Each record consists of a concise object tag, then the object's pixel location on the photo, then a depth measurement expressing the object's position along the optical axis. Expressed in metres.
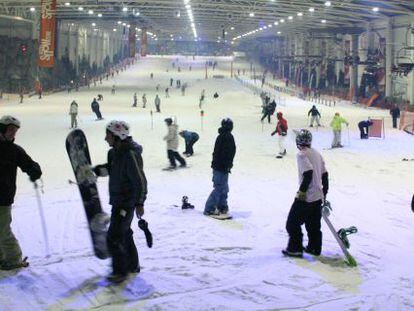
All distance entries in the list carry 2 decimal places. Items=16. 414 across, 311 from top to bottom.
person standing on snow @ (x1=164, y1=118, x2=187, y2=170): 13.09
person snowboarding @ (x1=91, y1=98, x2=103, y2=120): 25.79
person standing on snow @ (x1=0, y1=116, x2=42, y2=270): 5.16
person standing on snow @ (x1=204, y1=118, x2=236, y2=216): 7.94
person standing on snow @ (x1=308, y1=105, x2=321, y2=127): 23.70
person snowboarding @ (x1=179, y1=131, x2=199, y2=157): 15.00
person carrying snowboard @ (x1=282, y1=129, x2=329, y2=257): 5.86
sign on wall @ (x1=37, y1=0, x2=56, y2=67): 26.58
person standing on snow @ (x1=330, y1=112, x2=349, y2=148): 17.41
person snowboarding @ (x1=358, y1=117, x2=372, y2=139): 19.72
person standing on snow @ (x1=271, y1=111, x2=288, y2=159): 15.25
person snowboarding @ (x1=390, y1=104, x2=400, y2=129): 24.42
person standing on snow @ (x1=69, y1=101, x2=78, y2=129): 22.38
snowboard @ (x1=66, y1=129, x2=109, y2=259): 5.45
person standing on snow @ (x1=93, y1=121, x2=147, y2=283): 4.96
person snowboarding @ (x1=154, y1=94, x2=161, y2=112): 31.27
